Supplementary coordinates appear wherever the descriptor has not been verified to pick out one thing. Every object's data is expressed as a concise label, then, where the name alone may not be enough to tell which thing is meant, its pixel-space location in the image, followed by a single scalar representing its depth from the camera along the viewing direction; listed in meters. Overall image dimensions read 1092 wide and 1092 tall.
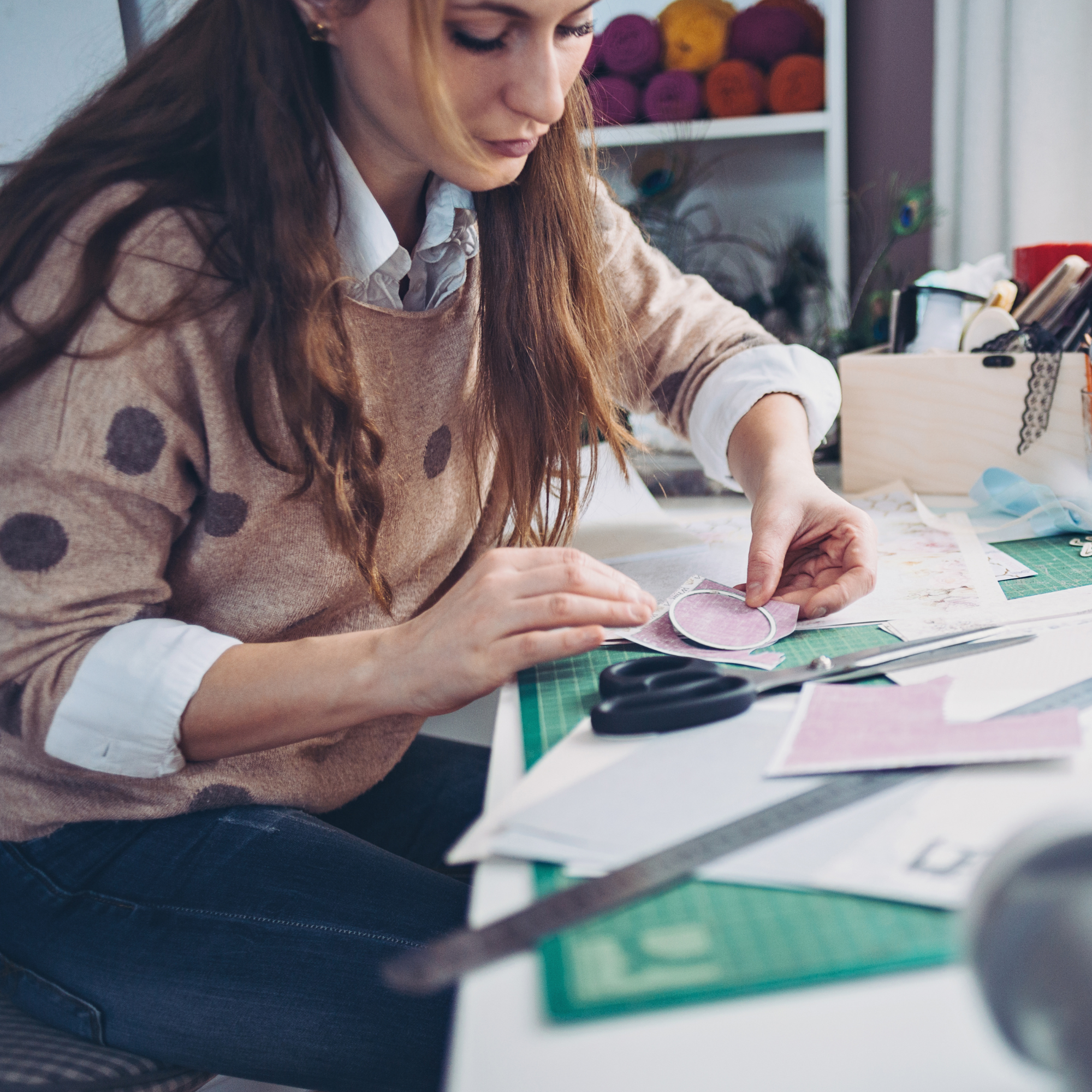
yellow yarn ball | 1.39
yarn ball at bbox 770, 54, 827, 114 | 1.39
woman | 0.58
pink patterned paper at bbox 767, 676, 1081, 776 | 0.43
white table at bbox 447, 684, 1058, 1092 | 0.28
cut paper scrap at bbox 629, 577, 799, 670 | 0.61
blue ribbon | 0.82
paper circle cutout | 0.63
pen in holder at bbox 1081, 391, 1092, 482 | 0.89
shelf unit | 1.37
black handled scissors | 0.49
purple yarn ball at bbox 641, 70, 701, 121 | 1.41
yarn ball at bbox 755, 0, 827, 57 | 1.39
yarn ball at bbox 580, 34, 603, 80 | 1.47
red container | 1.09
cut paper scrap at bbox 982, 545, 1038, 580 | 0.73
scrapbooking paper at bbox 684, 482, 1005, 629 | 0.67
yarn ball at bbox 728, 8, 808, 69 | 1.38
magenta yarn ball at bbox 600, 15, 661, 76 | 1.42
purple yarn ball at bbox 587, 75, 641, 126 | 1.44
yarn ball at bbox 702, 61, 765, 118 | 1.40
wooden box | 0.95
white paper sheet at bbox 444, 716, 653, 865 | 0.41
